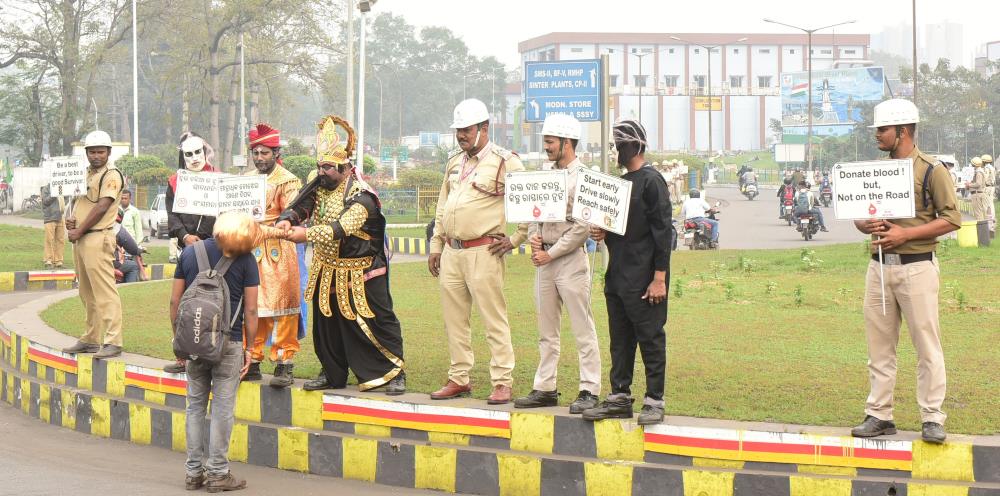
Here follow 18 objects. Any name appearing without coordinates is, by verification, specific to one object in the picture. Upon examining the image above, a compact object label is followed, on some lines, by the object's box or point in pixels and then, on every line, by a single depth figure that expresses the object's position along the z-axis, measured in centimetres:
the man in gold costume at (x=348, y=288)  854
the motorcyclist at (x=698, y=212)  2599
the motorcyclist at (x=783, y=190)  3831
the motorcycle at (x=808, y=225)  3053
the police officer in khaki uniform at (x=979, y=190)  2595
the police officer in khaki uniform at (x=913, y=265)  691
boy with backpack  729
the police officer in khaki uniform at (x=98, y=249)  1020
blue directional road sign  2197
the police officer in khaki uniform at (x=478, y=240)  820
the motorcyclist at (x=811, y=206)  3073
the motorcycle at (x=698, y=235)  2594
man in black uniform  749
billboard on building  9206
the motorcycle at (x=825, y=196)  5044
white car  3519
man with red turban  891
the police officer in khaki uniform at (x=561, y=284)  787
